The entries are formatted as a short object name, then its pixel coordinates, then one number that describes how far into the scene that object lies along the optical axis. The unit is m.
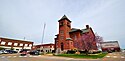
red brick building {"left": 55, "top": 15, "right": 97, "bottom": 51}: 21.01
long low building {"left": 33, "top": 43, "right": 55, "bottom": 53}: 31.79
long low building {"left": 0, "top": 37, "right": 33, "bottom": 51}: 27.03
